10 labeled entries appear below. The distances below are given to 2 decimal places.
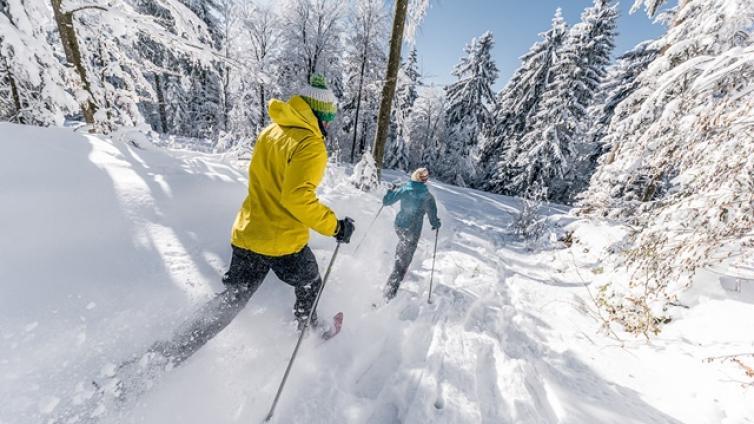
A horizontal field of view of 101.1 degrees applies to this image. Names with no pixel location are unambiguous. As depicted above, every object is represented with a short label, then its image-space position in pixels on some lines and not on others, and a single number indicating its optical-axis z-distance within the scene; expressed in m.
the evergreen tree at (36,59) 4.67
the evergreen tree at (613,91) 17.95
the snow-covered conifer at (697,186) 2.94
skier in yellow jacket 2.15
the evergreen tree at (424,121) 31.03
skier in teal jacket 4.45
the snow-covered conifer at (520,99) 19.64
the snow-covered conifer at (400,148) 28.22
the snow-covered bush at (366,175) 8.19
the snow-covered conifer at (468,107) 23.86
